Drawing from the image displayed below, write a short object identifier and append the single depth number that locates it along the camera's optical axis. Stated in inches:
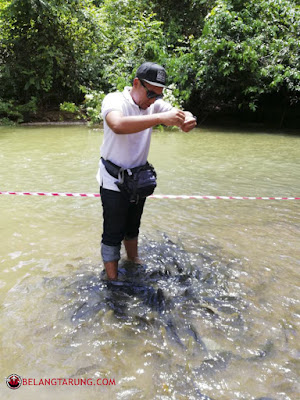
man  91.5
